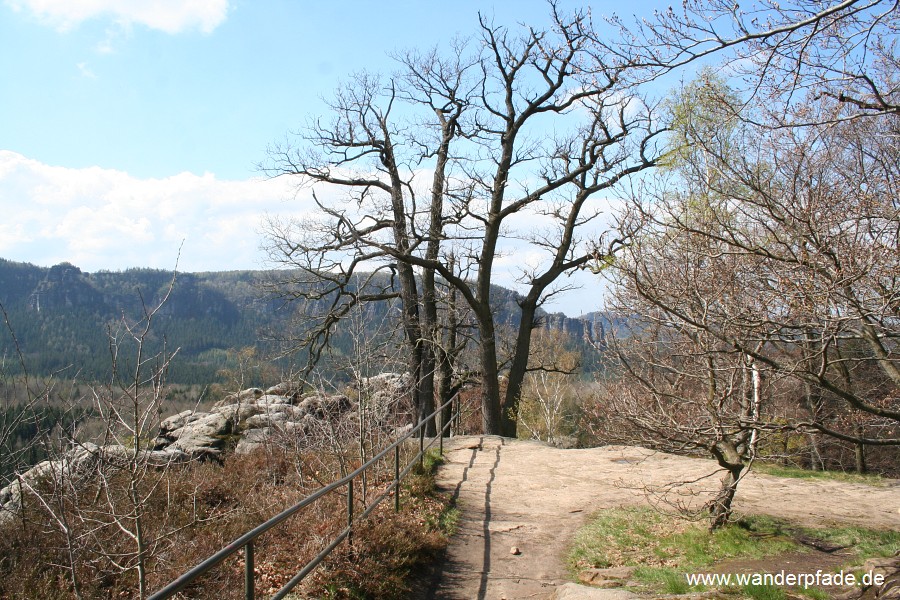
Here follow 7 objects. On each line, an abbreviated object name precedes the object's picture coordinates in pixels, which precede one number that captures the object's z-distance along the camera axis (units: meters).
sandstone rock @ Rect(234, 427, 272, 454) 16.68
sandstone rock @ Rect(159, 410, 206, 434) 20.77
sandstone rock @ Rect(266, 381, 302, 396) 23.79
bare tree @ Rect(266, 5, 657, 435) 17.89
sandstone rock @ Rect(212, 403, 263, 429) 19.42
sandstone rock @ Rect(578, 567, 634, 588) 6.77
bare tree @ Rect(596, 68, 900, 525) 5.18
